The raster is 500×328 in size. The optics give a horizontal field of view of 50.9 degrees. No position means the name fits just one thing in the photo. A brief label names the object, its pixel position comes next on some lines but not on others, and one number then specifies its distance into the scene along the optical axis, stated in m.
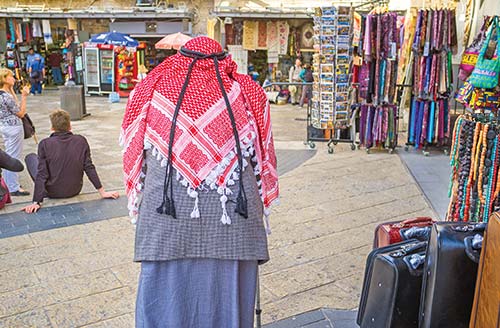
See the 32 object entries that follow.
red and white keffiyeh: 2.25
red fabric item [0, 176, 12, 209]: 5.32
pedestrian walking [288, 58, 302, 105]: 15.77
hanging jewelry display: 3.13
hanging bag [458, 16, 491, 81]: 6.31
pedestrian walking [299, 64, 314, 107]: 15.16
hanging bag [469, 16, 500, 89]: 5.78
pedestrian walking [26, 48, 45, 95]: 18.02
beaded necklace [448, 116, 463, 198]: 3.30
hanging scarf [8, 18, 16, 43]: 18.61
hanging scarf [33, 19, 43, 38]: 18.55
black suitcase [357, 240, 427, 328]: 2.23
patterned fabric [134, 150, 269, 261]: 2.25
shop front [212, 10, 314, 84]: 16.70
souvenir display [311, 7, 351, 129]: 7.70
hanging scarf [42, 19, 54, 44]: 18.48
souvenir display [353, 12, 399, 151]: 7.48
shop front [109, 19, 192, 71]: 17.75
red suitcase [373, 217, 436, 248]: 2.67
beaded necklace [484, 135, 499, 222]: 3.11
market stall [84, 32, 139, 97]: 17.02
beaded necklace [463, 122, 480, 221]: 3.17
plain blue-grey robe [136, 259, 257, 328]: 2.29
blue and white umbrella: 16.47
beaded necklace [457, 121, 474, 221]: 3.23
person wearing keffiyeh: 2.25
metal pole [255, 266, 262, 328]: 2.72
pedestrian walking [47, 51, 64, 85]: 19.75
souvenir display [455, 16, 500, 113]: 5.80
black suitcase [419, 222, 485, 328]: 2.03
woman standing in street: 5.58
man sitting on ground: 5.31
